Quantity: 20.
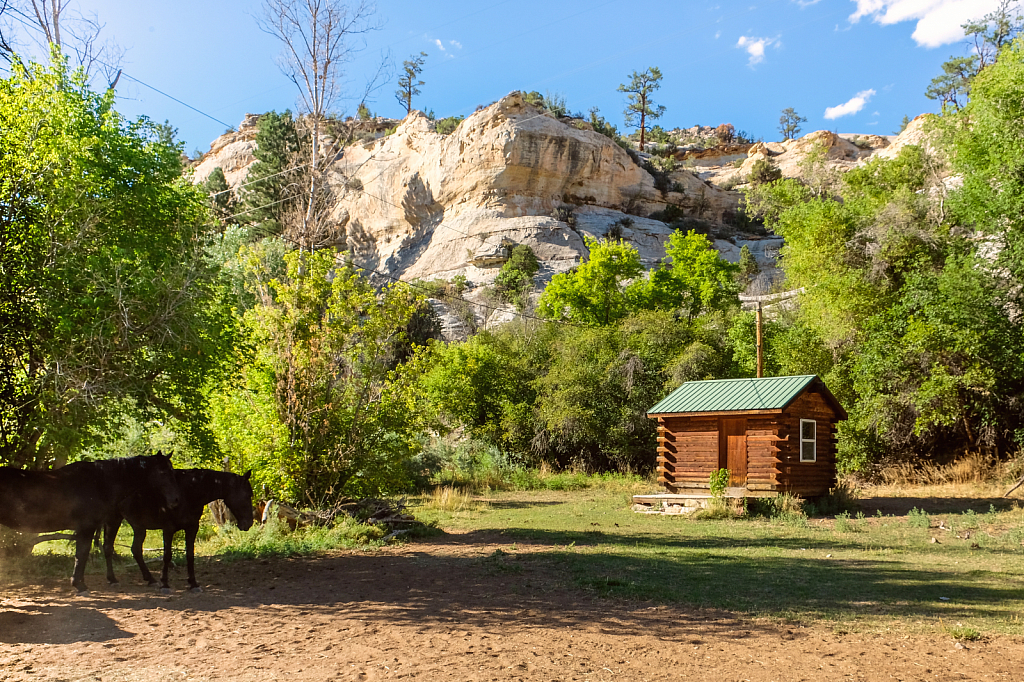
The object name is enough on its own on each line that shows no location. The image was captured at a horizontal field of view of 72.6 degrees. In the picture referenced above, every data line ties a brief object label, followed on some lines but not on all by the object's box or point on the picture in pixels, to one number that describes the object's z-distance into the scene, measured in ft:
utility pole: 80.24
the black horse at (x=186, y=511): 26.94
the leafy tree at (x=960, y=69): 176.45
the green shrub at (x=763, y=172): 238.89
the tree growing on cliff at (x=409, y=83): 264.31
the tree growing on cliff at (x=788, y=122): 329.52
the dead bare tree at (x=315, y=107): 79.71
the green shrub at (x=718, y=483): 61.62
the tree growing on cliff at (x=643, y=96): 289.74
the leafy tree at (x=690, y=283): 127.34
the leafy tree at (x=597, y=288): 125.80
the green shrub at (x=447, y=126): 210.79
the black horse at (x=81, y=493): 24.58
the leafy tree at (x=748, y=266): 180.96
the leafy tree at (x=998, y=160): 69.87
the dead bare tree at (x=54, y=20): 57.83
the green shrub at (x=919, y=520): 50.98
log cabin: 62.34
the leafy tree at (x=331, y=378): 39.81
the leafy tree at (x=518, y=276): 168.14
